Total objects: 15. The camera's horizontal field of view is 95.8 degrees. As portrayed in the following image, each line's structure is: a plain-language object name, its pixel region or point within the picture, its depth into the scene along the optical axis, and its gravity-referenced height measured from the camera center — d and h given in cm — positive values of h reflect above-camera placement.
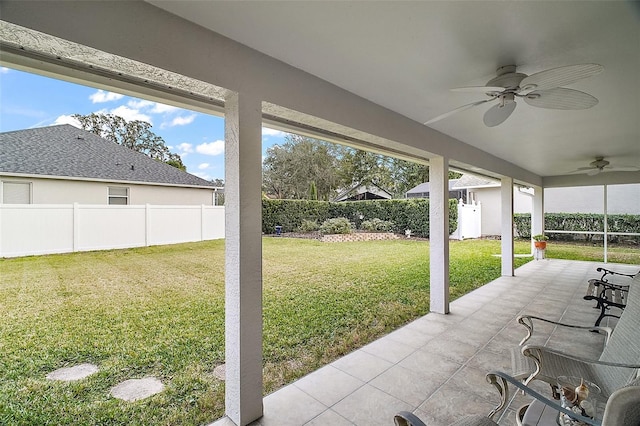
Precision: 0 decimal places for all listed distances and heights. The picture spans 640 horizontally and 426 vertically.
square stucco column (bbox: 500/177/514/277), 719 -34
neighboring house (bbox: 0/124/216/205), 542 +106
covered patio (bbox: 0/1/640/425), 169 +107
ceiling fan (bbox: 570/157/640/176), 646 +105
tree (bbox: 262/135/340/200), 2005 +327
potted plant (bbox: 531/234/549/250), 941 -95
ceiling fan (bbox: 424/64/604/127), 202 +95
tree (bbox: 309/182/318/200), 1686 +130
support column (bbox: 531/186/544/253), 1005 +5
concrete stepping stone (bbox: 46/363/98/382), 293 -165
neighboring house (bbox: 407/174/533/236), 1518 +71
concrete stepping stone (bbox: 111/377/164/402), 265 -166
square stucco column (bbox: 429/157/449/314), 453 -35
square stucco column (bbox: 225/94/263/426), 212 -34
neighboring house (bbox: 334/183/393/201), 2242 +163
